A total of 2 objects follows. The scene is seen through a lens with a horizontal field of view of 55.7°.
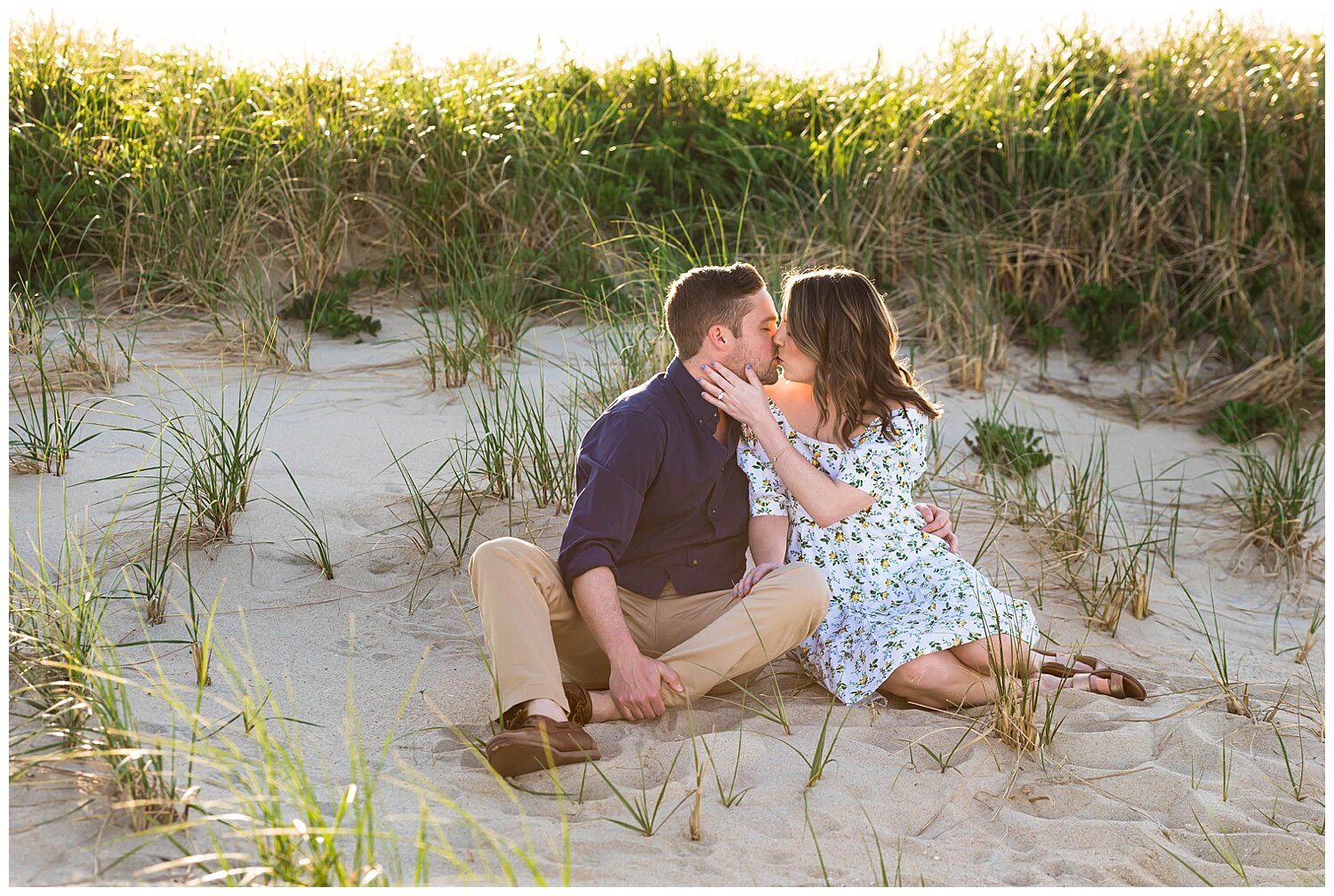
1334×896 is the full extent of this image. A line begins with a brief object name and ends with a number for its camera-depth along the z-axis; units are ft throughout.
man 10.56
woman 11.70
